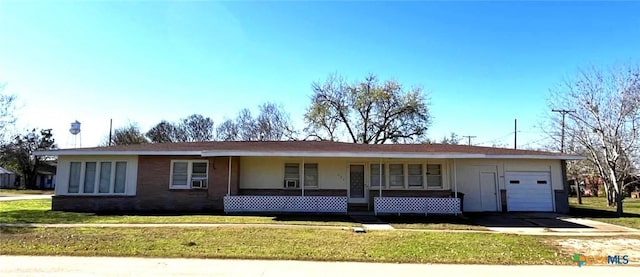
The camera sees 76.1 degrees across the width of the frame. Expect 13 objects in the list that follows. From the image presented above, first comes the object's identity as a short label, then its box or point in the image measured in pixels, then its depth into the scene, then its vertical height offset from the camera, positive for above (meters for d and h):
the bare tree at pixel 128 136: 47.16 +5.76
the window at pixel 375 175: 18.09 +0.58
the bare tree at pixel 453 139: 49.75 +6.04
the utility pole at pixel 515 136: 38.14 +4.95
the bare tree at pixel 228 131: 46.94 +6.45
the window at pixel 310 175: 17.92 +0.55
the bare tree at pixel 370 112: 37.50 +7.01
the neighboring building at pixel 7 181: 58.47 +0.55
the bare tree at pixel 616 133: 18.48 +2.68
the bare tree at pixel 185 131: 47.53 +6.54
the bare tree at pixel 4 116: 34.87 +5.78
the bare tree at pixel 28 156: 48.44 +3.53
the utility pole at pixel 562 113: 21.27 +4.03
